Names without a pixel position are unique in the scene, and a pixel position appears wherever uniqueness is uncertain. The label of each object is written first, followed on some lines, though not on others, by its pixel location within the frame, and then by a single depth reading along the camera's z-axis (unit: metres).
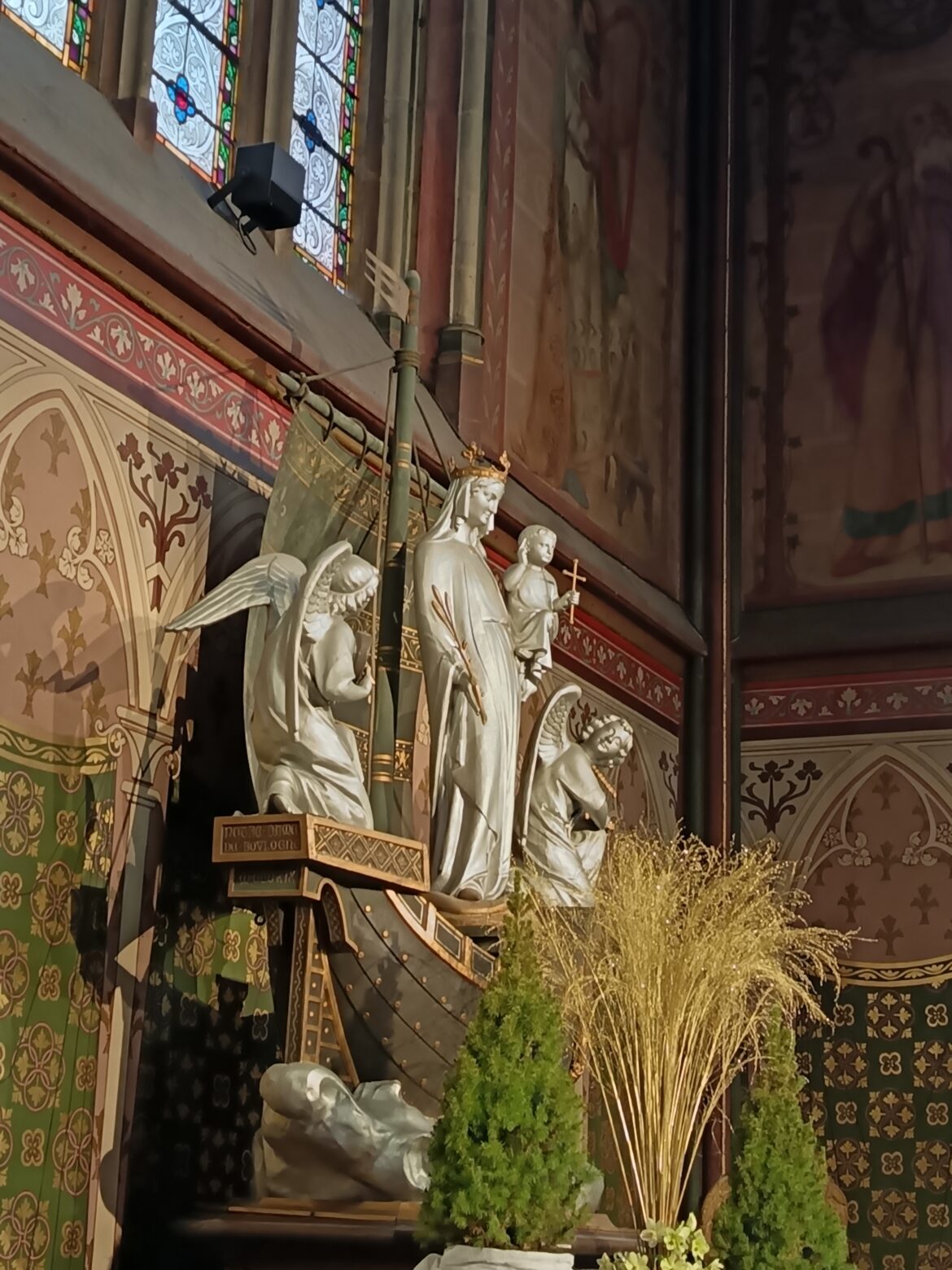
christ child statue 7.04
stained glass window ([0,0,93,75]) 6.40
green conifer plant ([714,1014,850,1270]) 5.48
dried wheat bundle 5.52
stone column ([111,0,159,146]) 6.56
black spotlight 6.88
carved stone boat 5.41
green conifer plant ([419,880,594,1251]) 4.29
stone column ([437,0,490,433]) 8.54
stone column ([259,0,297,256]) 7.48
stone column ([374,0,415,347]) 8.44
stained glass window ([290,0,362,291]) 8.10
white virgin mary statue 6.37
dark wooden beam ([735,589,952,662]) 10.41
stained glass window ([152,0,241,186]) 7.09
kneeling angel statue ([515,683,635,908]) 7.12
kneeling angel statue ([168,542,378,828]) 5.79
